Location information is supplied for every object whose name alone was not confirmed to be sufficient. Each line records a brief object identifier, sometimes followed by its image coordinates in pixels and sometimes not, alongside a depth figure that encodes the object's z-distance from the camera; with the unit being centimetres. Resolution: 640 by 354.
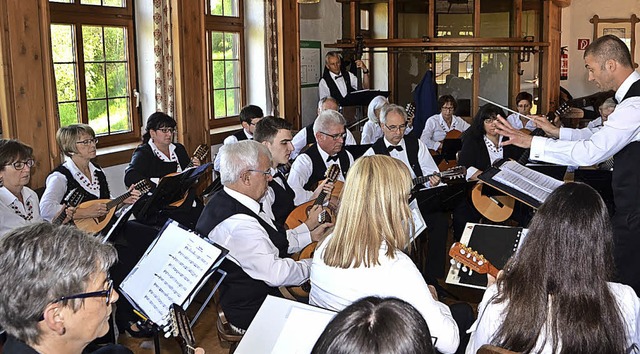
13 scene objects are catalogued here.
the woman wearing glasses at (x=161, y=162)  514
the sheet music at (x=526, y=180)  365
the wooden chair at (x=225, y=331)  293
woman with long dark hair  203
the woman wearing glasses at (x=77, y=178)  446
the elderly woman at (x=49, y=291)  174
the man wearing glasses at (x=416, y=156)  504
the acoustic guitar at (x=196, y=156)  513
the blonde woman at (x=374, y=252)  241
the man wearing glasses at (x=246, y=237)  295
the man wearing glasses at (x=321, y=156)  511
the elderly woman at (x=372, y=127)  704
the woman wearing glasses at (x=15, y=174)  394
